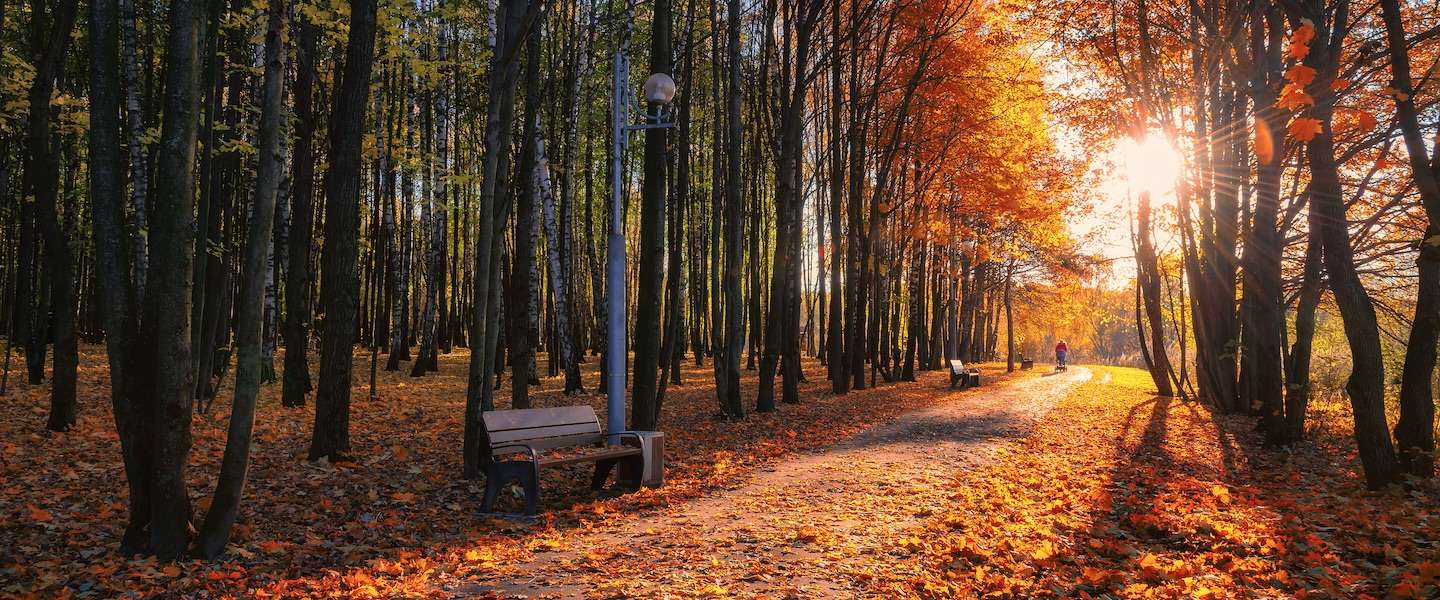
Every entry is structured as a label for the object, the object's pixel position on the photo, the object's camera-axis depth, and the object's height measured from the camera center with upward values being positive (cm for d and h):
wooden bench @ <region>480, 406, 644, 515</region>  648 -111
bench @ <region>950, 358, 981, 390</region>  2178 -136
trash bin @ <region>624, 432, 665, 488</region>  753 -134
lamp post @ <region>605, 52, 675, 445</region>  775 +79
